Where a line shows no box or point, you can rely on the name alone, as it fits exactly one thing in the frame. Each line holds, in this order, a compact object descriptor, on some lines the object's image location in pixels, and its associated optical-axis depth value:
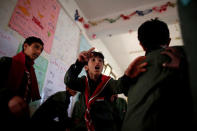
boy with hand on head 1.09
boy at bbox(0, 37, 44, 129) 0.68
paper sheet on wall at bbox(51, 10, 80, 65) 1.82
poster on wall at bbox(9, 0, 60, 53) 1.27
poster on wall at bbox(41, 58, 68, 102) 1.54
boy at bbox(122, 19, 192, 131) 0.51
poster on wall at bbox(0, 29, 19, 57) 1.09
